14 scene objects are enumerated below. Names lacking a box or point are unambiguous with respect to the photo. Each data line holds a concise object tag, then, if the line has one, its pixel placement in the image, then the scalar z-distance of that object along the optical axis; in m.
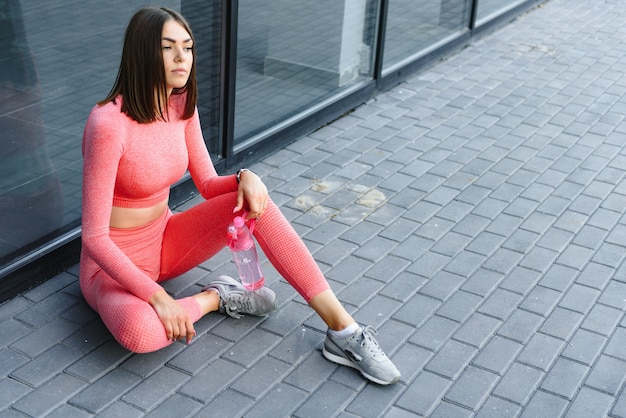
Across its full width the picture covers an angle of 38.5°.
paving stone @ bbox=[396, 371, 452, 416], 3.41
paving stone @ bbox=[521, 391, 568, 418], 3.42
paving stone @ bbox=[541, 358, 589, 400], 3.55
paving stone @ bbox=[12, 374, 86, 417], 3.29
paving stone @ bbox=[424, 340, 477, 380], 3.63
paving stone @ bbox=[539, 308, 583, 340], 3.92
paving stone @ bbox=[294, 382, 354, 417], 3.36
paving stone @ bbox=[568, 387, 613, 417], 3.44
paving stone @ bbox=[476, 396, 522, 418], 3.40
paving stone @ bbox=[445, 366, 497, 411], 3.46
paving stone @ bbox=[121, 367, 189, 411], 3.36
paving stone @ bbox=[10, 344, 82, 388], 3.46
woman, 3.36
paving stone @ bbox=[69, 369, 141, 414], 3.33
